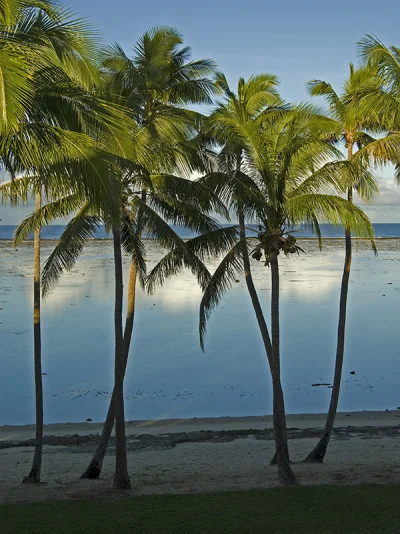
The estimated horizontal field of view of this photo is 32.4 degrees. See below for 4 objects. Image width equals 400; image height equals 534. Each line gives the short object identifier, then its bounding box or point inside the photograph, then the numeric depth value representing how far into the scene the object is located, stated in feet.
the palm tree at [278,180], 43.16
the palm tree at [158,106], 44.91
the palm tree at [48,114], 30.58
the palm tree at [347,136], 46.93
